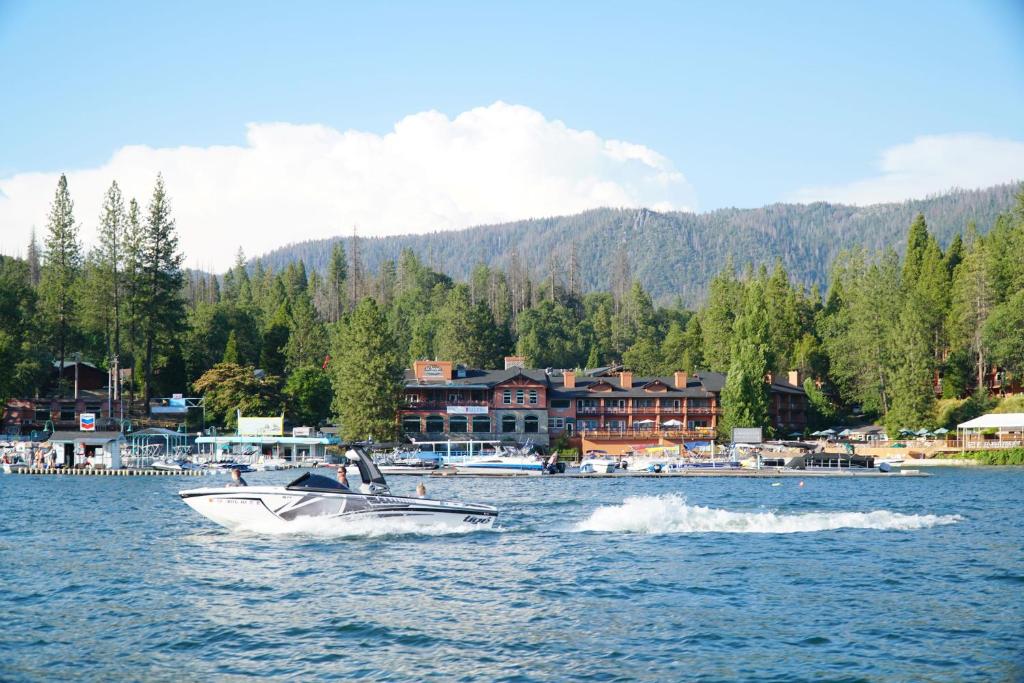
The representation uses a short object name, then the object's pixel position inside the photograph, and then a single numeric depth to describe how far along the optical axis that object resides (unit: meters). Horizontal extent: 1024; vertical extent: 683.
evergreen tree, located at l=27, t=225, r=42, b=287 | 174.23
